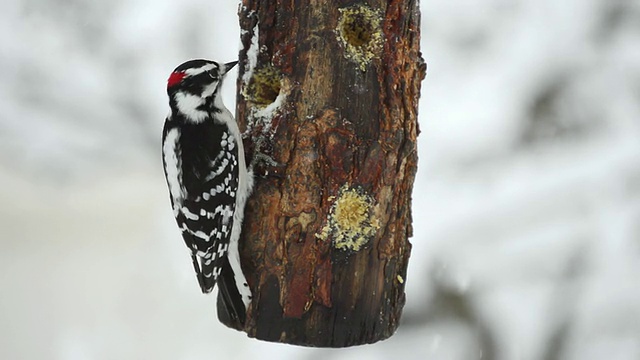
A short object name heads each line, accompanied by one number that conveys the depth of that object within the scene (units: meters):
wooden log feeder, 6.11
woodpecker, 6.33
